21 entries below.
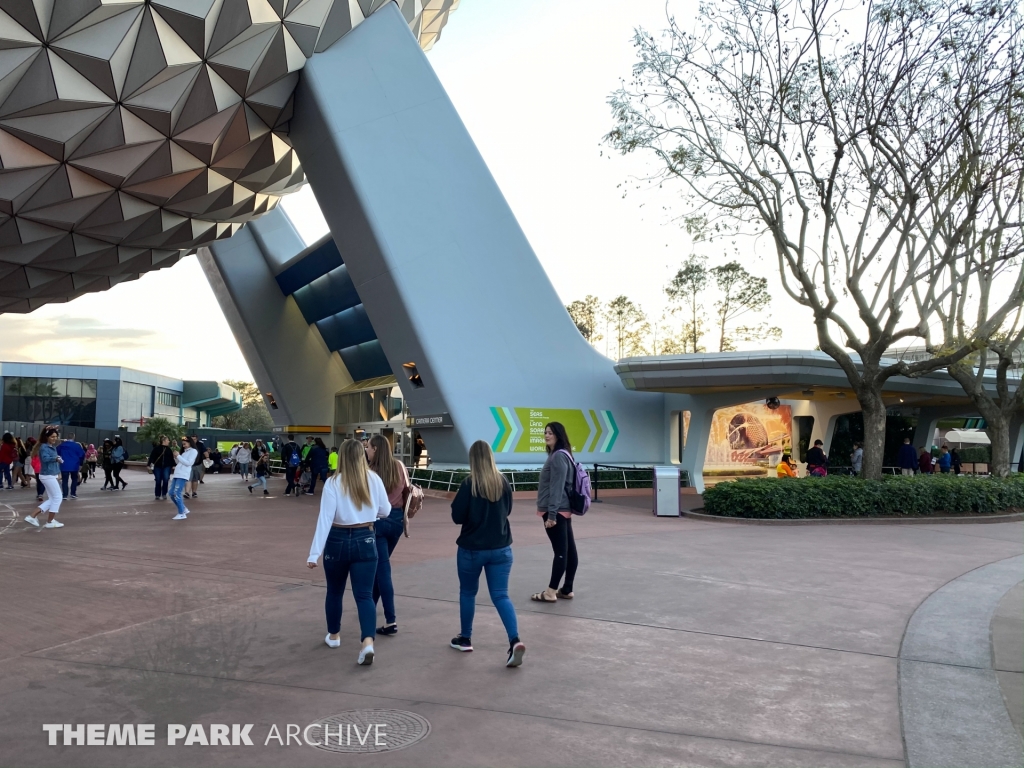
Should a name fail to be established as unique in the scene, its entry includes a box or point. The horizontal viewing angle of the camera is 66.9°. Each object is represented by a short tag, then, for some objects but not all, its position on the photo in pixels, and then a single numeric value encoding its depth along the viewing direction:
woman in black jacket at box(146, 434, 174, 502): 20.28
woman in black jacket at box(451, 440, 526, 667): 5.86
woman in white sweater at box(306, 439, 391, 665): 5.71
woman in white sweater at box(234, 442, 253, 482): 28.75
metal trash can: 16.83
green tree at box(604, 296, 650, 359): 52.44
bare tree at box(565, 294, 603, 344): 54.00
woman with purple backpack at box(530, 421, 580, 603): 7.84
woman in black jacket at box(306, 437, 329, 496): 21.23
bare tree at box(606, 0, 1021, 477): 15.07
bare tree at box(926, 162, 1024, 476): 16.53
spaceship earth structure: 15.75
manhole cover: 4.09
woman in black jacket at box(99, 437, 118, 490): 25.22
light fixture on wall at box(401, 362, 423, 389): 22.65
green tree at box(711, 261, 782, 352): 45.62
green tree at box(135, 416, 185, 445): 56.03
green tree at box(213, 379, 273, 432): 106.00
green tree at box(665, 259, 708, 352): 46.34
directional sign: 23.36
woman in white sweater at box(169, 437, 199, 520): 15.55
